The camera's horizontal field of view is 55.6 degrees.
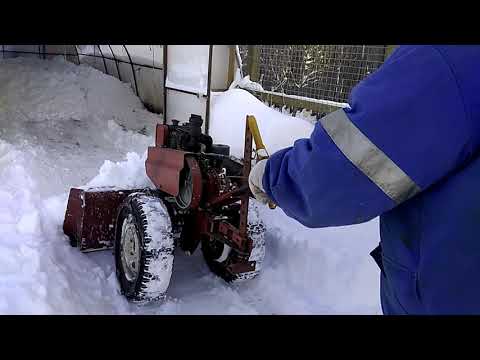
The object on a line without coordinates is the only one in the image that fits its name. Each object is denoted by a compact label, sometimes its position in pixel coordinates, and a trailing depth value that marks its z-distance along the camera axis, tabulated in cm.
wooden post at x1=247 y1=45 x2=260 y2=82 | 698
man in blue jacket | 109
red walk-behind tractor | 308
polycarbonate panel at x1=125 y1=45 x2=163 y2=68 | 1118
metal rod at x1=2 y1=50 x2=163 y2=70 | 1239
